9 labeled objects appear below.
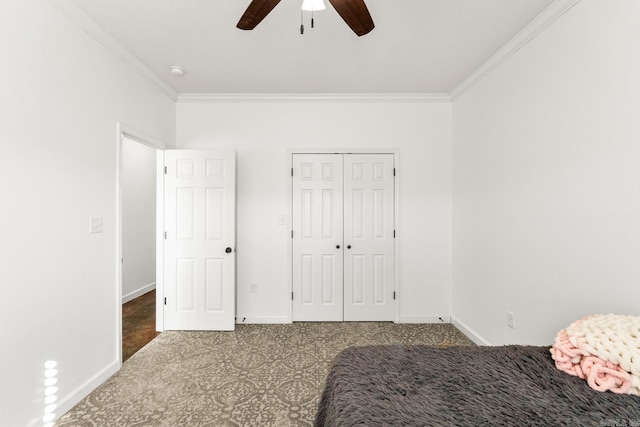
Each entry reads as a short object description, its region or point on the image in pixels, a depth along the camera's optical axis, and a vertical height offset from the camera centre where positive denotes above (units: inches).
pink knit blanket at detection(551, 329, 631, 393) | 38.5 -22.9
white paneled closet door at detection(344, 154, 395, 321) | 130.0 -10.8
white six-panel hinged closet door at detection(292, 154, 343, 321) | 129.8 -10.8
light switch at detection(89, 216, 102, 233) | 79.4 -2.9
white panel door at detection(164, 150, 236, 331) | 120.5 -12.3
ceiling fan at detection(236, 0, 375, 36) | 51.5 +40.5
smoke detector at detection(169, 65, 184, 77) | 102.5 +55.3
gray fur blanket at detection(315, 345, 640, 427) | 34.0 -25.3
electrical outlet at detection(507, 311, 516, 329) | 88.1 -34.6
